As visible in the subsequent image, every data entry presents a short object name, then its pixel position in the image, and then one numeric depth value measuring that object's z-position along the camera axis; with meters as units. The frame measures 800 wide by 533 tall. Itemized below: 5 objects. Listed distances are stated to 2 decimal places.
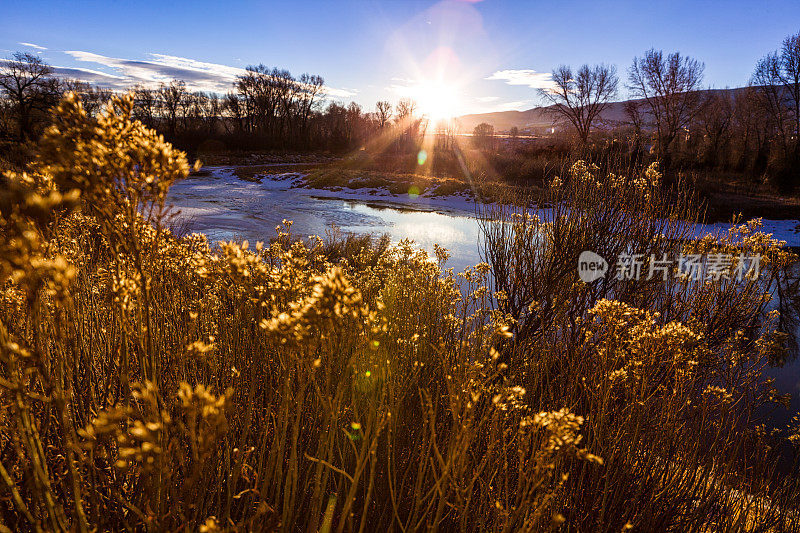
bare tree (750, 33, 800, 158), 30.09
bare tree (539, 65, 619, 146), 36.46
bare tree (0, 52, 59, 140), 32.72
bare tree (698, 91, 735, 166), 35.16
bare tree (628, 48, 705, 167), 34.19
